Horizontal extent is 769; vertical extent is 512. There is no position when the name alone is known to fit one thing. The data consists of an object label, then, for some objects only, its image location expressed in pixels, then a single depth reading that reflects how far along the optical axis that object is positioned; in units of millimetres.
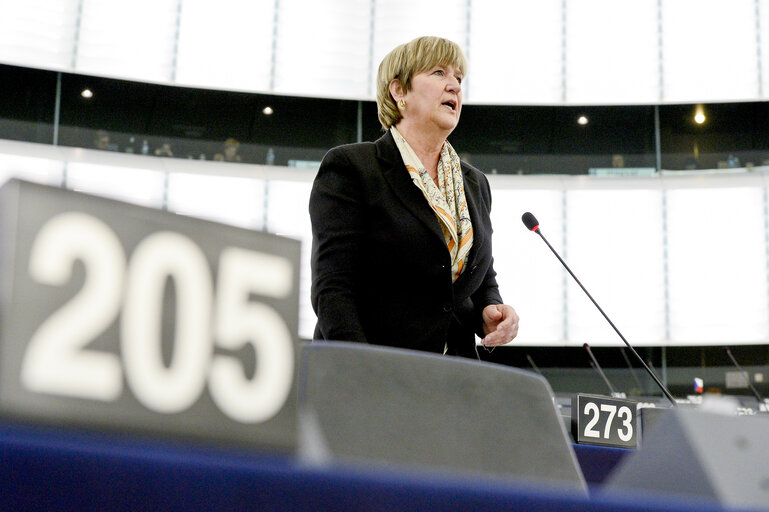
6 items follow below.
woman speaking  2057
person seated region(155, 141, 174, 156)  11281
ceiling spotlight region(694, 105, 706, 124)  11828
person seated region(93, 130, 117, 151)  11016
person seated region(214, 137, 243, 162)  11422
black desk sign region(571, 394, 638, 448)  3217
